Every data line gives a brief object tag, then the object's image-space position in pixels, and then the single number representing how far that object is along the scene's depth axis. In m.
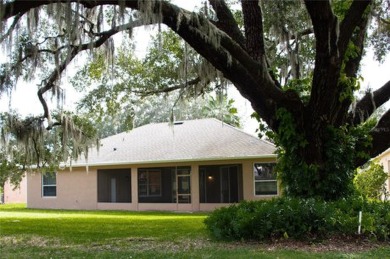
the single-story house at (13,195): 36.83
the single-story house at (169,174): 20.28
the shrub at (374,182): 20.50
